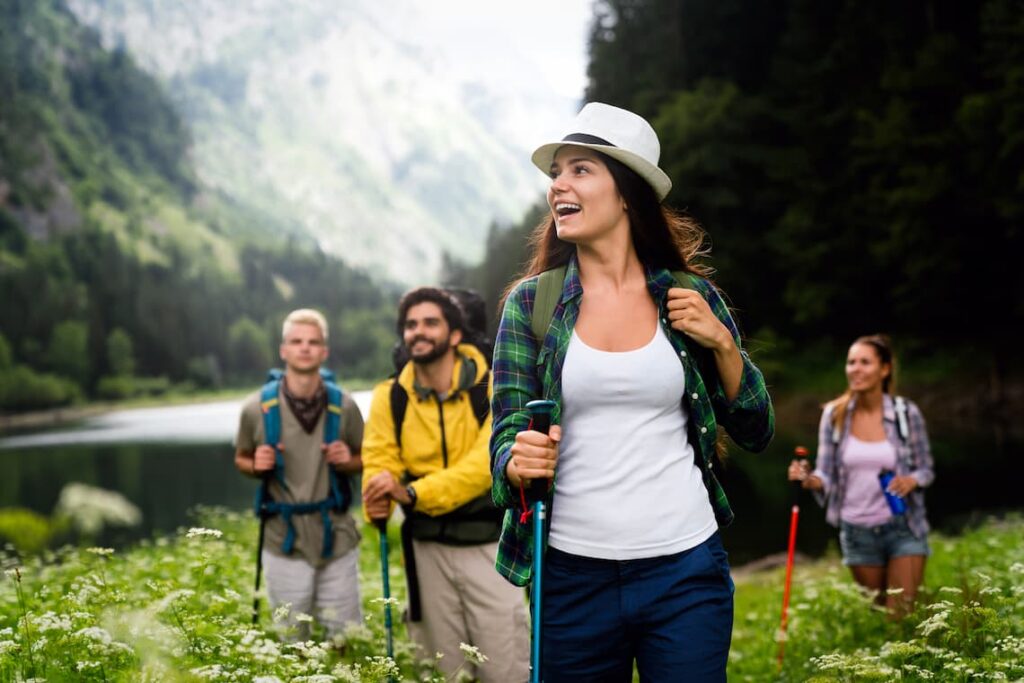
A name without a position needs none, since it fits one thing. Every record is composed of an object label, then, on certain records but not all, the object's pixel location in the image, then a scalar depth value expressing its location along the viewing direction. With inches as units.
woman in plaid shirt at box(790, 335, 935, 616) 254.7
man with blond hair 234.4
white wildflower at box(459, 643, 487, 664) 123.7
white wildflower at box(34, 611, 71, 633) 137.6
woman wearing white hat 108.9
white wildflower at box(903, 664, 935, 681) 141.2
